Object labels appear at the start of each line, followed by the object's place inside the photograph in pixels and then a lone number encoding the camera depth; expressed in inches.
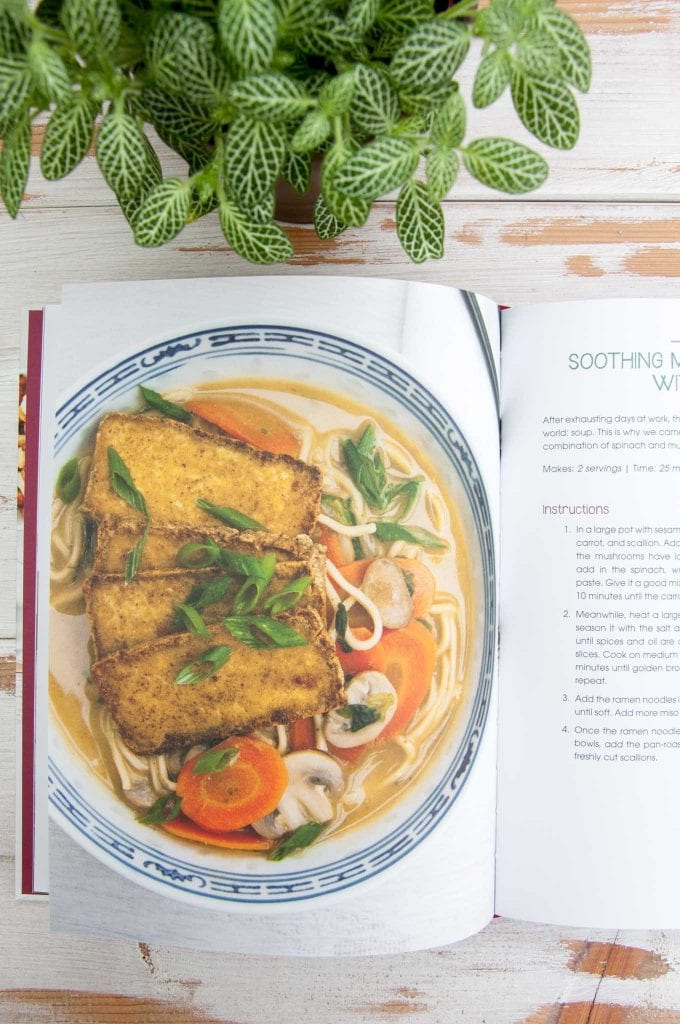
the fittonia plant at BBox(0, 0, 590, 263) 13.2
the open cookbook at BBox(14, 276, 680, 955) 21.0
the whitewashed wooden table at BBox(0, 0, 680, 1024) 23.4
